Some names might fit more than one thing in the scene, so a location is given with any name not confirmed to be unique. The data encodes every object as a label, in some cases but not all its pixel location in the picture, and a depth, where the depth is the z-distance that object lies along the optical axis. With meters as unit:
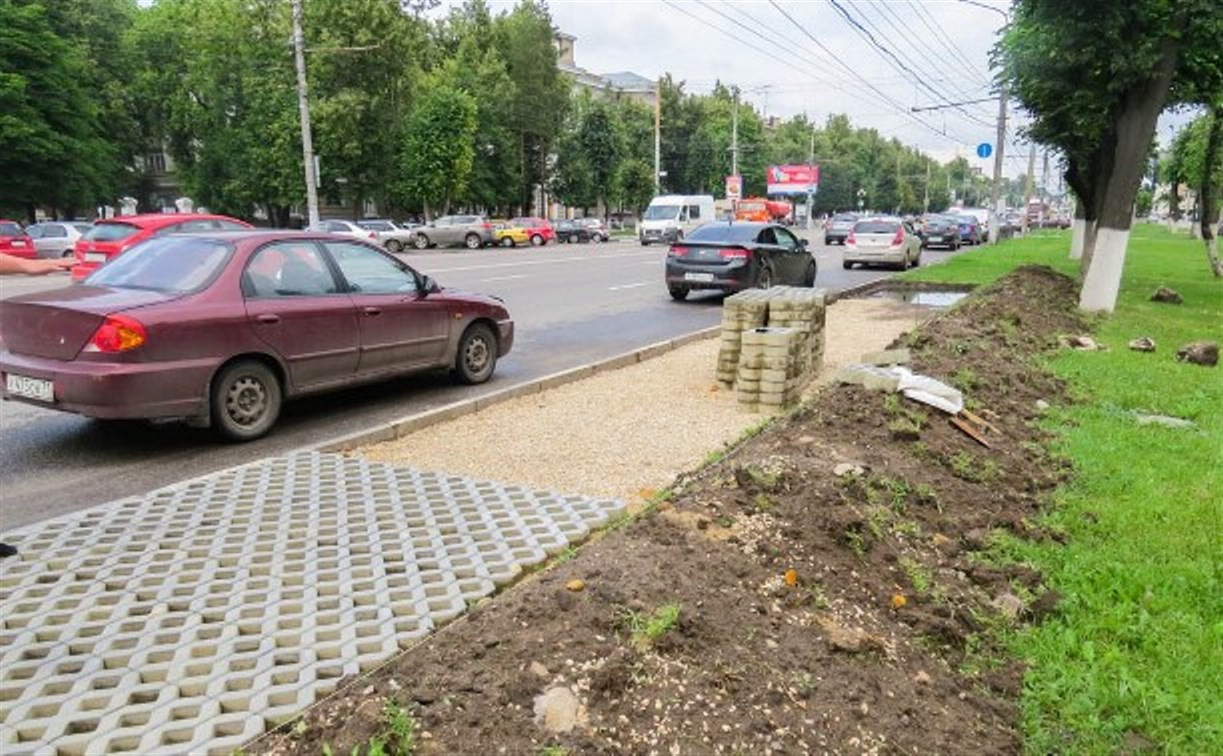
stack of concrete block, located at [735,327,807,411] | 7.31
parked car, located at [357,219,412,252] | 37.75
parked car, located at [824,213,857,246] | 42.72
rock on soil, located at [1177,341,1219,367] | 9.73
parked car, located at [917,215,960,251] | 39.62
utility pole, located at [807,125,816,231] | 85.79
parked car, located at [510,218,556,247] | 44.64
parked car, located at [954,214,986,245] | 44.19
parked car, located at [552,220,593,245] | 49.80
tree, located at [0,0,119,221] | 36.12
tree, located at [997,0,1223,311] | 12.92
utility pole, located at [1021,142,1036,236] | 54.72
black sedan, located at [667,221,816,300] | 15.55
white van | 42.56
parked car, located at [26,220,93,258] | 27.48
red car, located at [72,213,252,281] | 17.25
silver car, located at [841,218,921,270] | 24.81
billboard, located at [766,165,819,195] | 88.00
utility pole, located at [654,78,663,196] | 57.46
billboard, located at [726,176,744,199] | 66.15
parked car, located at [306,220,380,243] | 34.00
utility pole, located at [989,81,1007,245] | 36.38
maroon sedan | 5.66
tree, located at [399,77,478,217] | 44.34
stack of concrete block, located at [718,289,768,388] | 8.10
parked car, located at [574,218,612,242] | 50.97
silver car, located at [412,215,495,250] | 40.69
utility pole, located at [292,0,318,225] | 27.06
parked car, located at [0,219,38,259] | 24.86
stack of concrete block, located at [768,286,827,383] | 8.11
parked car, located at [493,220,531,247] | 43.06
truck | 59.61
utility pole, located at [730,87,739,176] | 68.32
